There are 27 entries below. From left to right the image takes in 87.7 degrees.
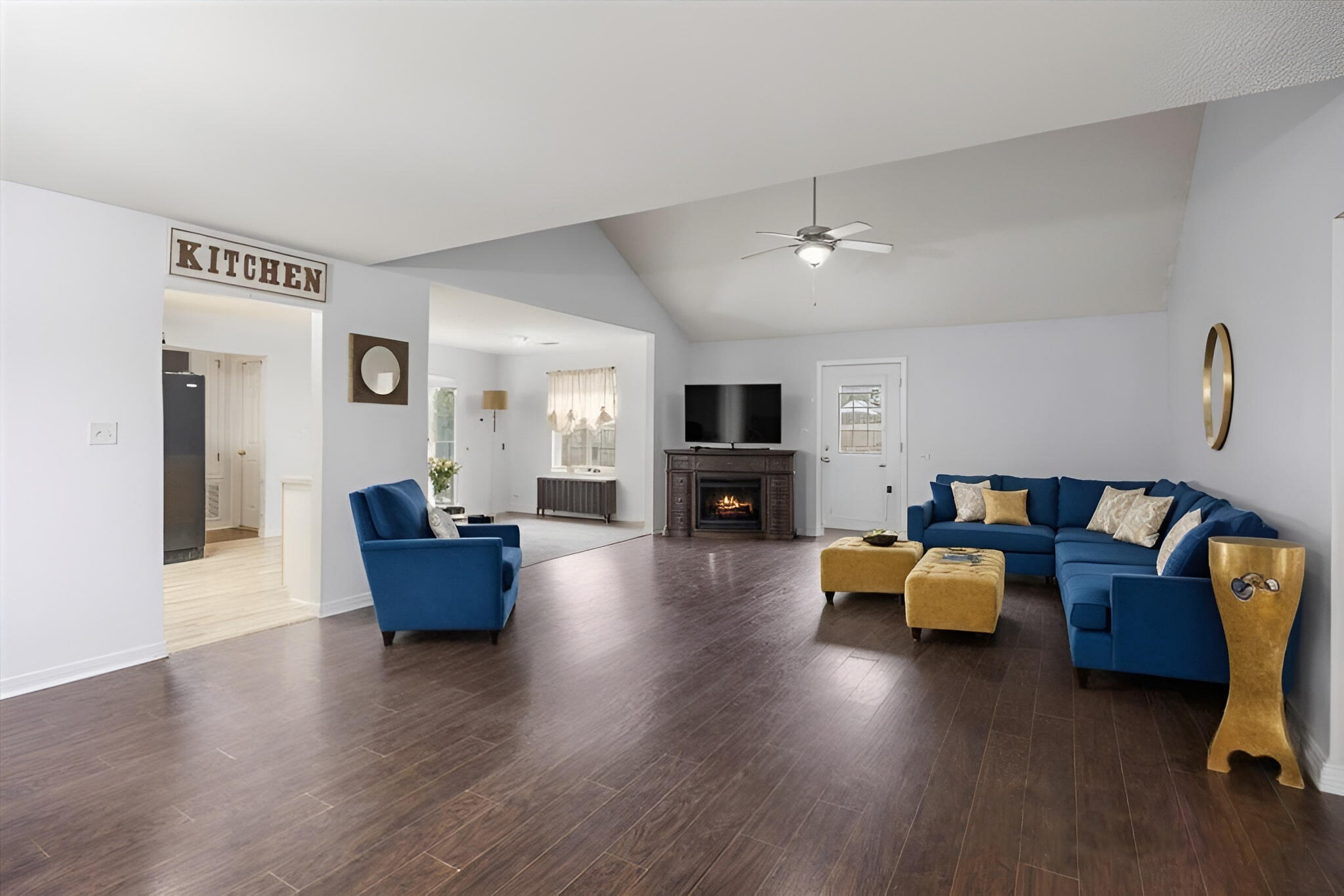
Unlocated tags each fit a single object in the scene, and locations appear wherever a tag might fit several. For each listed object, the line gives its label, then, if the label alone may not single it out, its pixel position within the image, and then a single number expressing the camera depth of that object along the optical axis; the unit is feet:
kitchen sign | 12.78
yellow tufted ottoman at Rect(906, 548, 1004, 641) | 13.17
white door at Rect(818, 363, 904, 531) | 26.58
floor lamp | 32.71
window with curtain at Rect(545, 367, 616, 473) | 31.99
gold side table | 8.12
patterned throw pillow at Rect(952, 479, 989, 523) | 20.66
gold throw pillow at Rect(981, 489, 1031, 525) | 20.07
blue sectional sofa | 9.99
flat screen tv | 27.81
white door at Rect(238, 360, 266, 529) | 25.85
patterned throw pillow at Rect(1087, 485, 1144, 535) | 17.84
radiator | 31.27
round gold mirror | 13.09
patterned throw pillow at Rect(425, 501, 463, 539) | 14.10
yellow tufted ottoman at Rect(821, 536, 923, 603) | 16.30
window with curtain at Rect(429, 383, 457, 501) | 31.78
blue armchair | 12.95
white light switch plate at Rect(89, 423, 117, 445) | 11.75
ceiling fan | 16.69
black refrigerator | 21.49
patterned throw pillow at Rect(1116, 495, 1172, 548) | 15.99
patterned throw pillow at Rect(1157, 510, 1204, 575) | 12.20
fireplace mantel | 26.94
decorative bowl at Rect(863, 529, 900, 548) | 16.98
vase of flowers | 25.99
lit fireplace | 27.55
